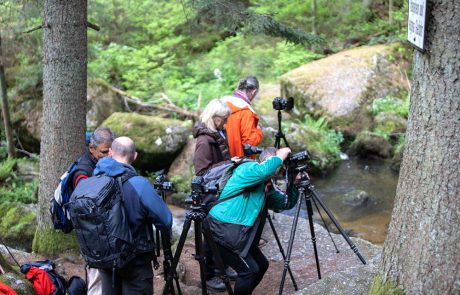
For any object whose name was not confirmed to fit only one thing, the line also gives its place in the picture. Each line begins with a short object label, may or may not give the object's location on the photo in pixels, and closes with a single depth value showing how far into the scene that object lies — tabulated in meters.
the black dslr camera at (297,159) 4.54
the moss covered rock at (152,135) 10.67
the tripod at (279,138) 5.32
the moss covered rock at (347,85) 13.77
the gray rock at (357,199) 10.18
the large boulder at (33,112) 12.13
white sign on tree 2.78
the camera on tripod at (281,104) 5.57
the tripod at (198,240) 4.00
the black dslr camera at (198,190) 3.91
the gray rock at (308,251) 5.86
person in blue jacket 3.65
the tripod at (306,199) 4.59
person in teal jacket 4.04
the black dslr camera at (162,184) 4.10
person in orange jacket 5.60
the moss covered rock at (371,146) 12.66
